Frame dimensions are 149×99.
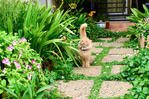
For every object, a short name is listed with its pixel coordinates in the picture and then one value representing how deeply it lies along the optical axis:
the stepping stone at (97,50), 5.31
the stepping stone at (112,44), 5.84
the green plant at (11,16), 3.48
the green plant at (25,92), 2.45
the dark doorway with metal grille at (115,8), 10.33
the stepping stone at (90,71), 3.82
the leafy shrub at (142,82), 2.36
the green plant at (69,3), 7.28
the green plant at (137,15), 5.69
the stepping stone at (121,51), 5.06
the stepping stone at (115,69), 3.83
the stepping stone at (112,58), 4.58
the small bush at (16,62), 2.63
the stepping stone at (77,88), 3.08
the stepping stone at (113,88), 3.06
